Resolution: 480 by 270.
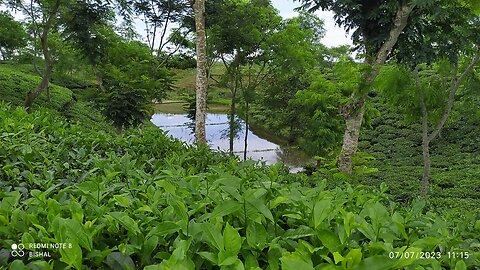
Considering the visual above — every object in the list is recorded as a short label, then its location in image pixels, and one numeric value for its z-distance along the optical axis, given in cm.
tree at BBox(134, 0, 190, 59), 1233
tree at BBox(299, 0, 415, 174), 588
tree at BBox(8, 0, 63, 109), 983
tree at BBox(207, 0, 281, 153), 1109
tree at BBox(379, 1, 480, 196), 591
